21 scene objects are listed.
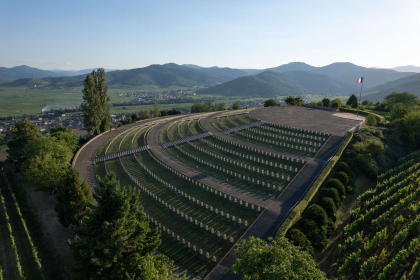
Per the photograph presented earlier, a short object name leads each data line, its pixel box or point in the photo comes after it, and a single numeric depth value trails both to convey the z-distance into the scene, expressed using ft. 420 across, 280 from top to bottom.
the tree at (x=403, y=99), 202.22
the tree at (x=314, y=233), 73.51
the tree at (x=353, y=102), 271.69
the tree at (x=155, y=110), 355.75
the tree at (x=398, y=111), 173.81
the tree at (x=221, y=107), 360.93
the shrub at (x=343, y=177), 103.50
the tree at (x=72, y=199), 80.94
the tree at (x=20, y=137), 147.64
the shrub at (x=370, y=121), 169.55
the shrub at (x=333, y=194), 91.50
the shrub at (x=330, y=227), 78.59
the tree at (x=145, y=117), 276.94
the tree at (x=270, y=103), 315.19
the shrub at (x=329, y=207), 85.56
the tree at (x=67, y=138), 151.23
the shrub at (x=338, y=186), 97.08
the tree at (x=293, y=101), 305.12
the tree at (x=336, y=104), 258.53
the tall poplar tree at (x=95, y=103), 192.65
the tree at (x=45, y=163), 103.42
